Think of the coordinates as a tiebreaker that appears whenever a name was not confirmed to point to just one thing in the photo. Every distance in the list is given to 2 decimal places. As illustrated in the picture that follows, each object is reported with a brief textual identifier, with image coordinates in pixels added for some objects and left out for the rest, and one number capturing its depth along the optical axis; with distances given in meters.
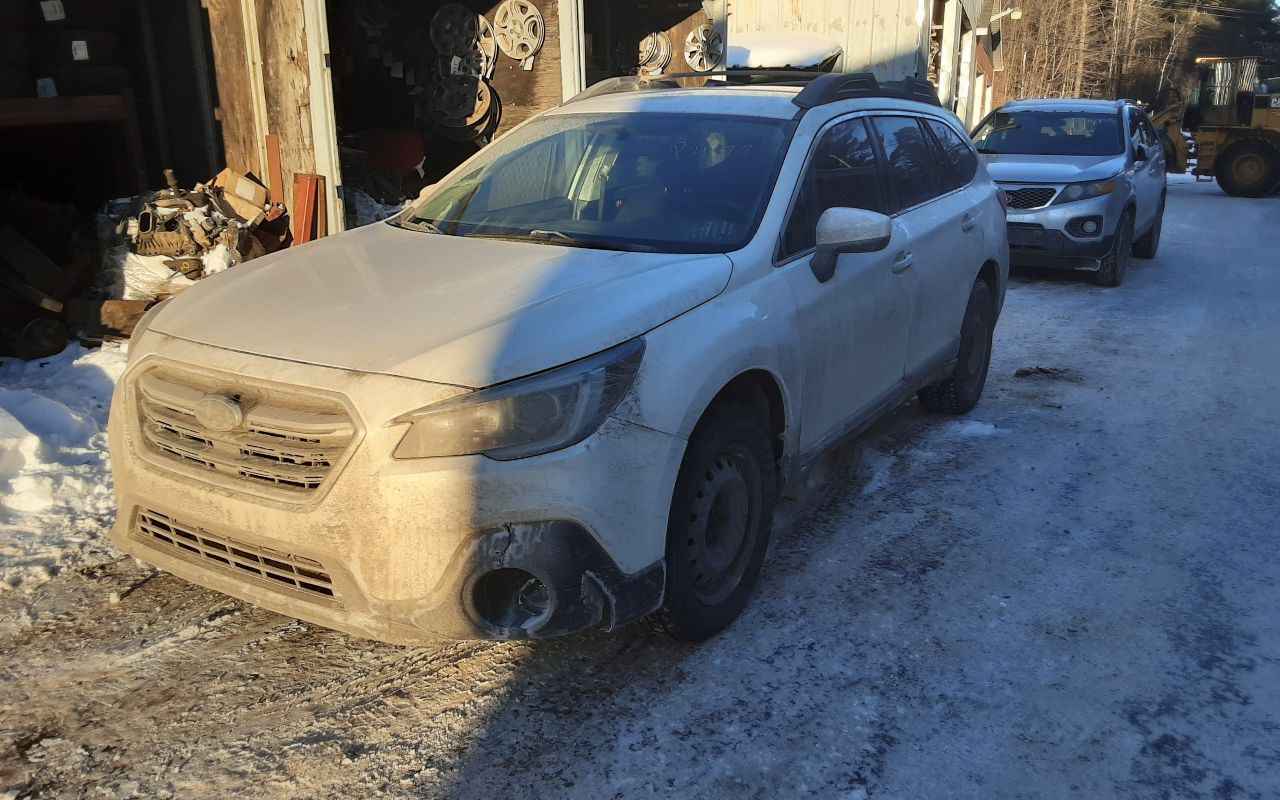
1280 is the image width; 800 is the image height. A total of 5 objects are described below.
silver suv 9.77
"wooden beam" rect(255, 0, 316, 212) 7.59
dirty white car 2.68
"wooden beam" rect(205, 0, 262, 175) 8.24
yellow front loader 19.98
